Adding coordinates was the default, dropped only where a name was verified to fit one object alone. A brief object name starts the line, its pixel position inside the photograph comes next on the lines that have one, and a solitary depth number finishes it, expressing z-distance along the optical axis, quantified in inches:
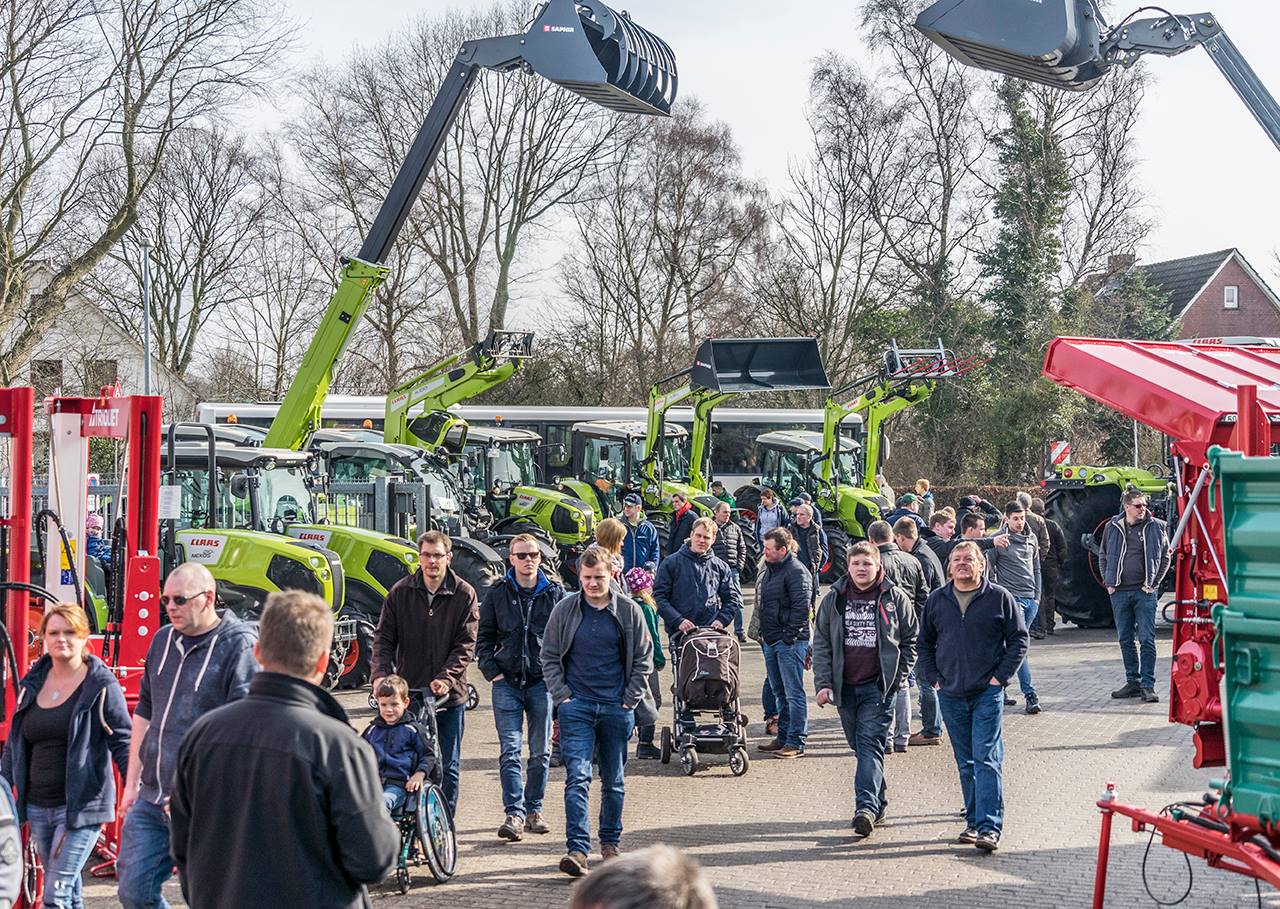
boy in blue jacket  290.0
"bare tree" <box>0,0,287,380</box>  932.6
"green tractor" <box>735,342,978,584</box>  1004.6
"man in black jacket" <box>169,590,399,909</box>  150.7
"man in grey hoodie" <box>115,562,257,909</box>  219.1
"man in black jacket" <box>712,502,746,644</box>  609.6
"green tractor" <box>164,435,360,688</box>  502.6
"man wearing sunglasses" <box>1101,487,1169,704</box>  497.0
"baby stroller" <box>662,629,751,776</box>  398.3
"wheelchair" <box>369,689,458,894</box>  288.4
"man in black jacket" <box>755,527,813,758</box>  422.0
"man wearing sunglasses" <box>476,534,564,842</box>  330.3
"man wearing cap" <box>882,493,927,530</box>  647.1
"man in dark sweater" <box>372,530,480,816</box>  315.6
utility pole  965.8
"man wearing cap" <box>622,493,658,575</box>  602.2
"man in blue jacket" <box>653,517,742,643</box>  418.9
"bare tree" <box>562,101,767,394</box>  1686.8
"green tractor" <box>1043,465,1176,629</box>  708.0
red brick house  1968.5
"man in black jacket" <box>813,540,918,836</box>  333.4
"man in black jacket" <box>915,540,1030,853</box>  314.7
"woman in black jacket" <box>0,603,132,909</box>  239.1
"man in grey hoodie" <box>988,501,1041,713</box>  494.3
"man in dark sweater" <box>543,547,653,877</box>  302.7
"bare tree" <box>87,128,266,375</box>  1620.3
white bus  1344.7
